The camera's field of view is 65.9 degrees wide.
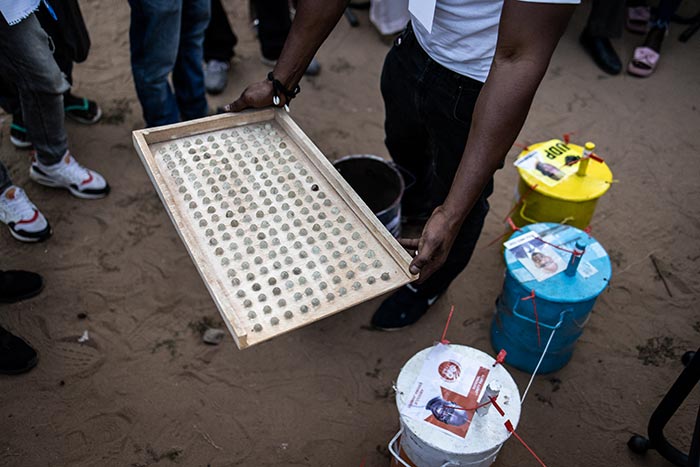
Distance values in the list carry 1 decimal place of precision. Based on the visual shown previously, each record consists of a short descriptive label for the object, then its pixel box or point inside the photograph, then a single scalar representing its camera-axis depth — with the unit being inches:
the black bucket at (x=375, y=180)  99.2
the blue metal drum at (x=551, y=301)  82.4
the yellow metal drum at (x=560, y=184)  97.0
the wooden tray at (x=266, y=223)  58.0
